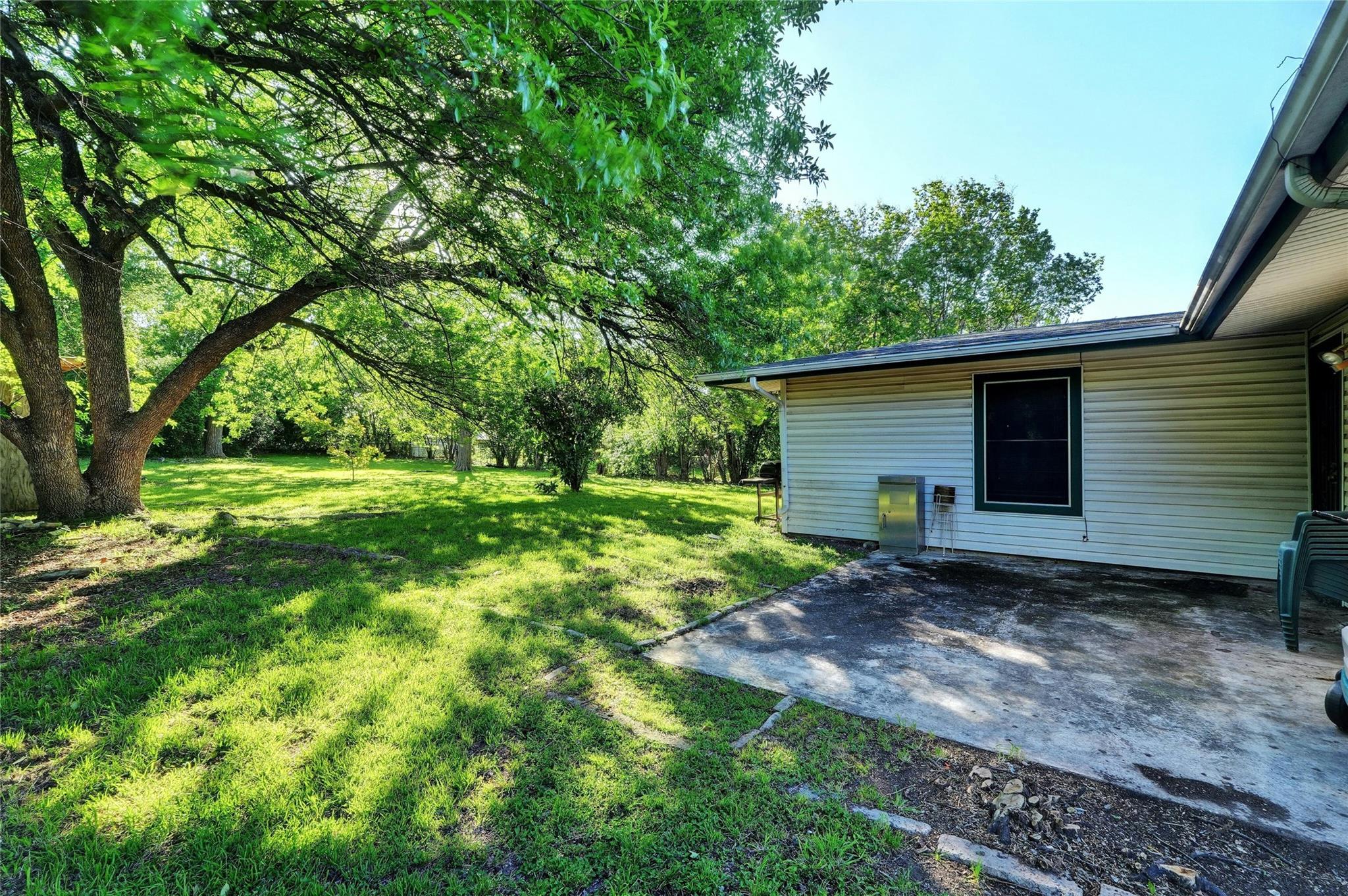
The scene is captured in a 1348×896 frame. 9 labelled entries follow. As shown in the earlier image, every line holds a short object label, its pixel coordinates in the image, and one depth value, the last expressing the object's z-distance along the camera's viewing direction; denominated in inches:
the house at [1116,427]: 184.9
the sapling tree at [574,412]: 415.8
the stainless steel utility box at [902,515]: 253.3
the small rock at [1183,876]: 61.9
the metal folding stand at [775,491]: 346.3
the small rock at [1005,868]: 61.9
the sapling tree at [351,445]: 520.1
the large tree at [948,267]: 692.7
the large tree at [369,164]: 88.2
